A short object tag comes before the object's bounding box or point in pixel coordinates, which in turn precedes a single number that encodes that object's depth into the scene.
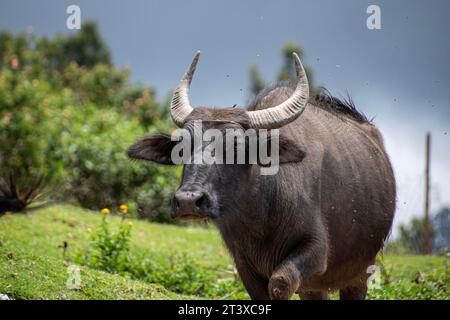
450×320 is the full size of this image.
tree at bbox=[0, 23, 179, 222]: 13.50
